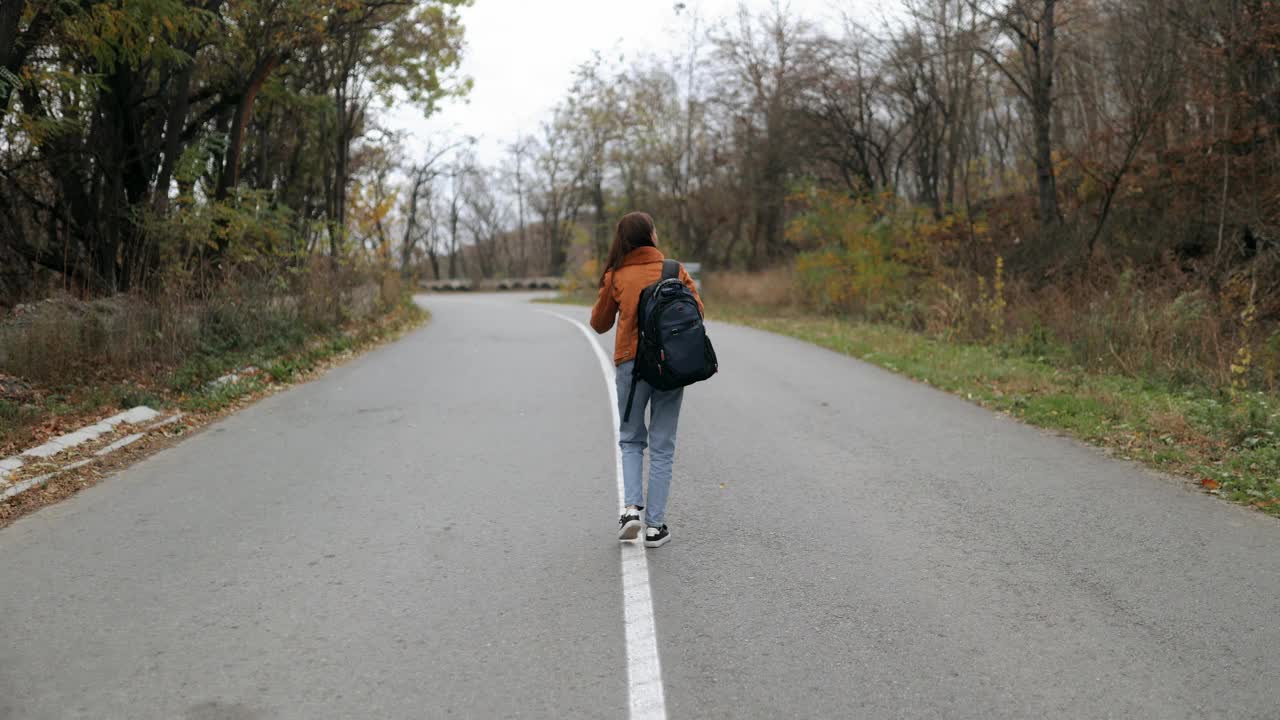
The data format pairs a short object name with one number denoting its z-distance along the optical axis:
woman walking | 5.62
